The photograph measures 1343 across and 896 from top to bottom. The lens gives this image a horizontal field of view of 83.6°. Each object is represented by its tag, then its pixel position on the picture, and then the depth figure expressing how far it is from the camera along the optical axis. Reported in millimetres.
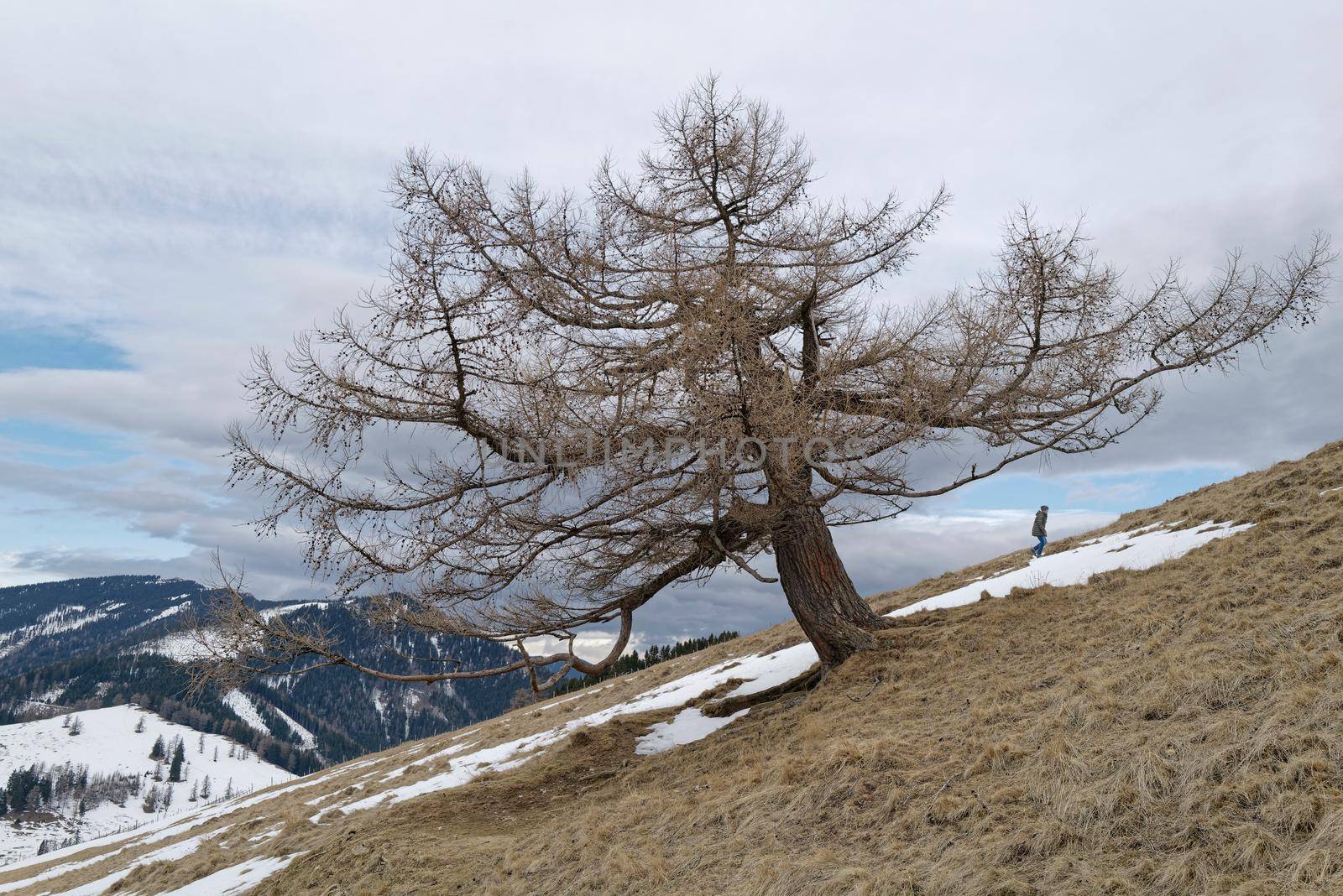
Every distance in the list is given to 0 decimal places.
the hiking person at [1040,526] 18223
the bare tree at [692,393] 8219
